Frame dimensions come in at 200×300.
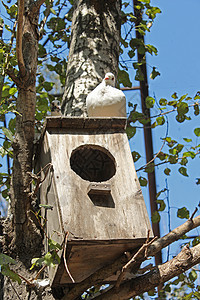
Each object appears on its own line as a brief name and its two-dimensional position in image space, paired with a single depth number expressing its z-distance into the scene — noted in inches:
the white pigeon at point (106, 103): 181.9
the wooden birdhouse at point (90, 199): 149.2
